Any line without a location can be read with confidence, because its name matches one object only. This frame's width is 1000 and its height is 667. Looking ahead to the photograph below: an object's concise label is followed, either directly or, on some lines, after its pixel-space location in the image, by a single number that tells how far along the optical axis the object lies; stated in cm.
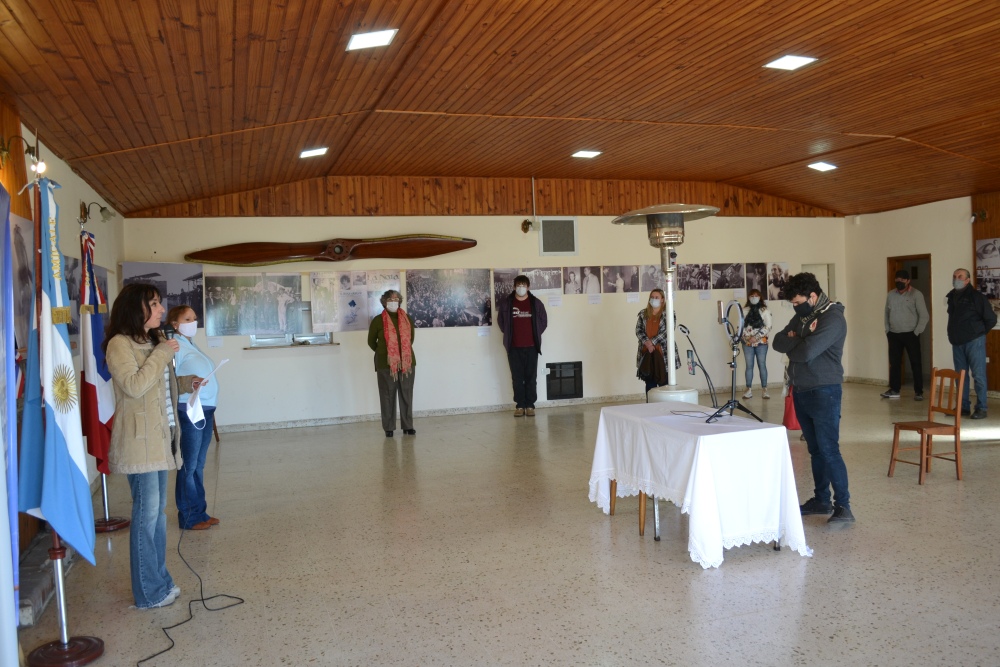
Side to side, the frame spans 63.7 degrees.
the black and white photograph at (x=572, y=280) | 1047
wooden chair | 563
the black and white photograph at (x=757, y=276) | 1139
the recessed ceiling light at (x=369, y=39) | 428
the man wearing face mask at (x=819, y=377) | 470
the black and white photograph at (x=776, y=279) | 1152
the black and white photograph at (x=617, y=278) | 1066
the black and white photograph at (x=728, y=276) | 1120
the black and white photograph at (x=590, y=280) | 1055
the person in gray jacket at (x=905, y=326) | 1010
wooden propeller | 899
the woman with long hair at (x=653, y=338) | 919
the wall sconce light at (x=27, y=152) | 326
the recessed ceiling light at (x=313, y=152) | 746
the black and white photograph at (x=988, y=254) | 966
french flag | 387
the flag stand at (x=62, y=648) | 317
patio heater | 551
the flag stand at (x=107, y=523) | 503
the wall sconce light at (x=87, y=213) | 614
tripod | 436
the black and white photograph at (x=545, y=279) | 1033
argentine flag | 315
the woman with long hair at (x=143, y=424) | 352
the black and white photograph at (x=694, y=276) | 1098
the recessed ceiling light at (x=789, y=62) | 534
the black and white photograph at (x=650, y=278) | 1082
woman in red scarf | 846
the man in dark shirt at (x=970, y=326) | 820
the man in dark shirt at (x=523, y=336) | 966
